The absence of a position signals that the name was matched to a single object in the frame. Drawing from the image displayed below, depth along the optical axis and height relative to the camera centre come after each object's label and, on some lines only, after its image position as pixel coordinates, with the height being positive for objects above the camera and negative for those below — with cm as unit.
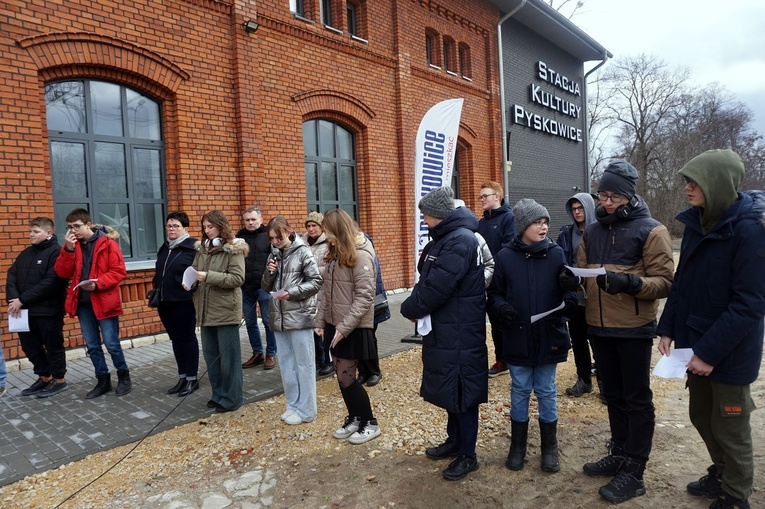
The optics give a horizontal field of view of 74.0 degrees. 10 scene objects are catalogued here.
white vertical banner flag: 759 +147
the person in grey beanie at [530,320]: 334 -52
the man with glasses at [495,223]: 548 +21
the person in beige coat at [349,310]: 393 -49
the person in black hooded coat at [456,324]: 329 -53
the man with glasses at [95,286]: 515 -26
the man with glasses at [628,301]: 306 -40
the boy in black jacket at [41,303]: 529 -42
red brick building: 638 +225
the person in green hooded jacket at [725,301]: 256 -36
